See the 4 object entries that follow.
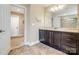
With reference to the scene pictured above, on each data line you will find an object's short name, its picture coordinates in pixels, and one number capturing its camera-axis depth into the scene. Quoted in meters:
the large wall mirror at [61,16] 2.15
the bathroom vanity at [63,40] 1.53
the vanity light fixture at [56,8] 2.43
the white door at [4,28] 1.23
